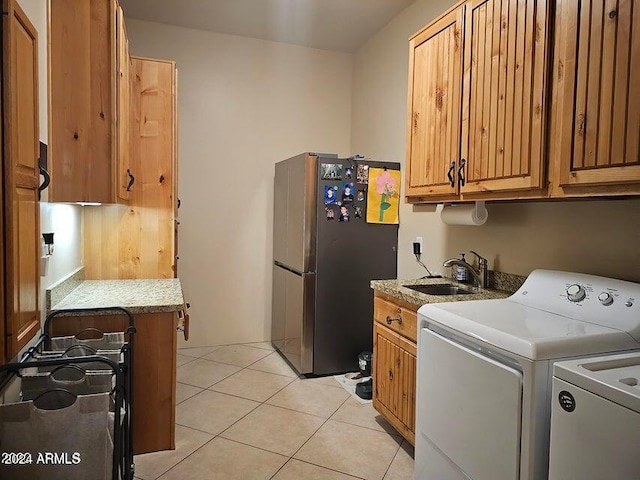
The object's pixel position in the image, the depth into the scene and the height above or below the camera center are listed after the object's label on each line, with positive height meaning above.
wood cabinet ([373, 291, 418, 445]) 2.24 -0.76
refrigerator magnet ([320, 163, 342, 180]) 3.29 +0.39
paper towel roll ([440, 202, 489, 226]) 2.34 +0.06
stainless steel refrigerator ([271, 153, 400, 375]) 3.31 -0.30
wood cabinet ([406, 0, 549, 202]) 1.74 +0.58
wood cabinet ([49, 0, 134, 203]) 1.95 +0.54
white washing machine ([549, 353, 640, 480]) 1.03 -0.48
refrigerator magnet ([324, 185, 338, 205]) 3.30 +0.22
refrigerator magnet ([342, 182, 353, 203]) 3.36 +0.24
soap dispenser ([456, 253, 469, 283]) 2.61 -0.29
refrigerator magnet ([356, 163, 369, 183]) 3.39 +0.38
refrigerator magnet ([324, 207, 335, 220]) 3.32 +0.07
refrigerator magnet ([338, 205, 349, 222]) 3.36 +0.07
